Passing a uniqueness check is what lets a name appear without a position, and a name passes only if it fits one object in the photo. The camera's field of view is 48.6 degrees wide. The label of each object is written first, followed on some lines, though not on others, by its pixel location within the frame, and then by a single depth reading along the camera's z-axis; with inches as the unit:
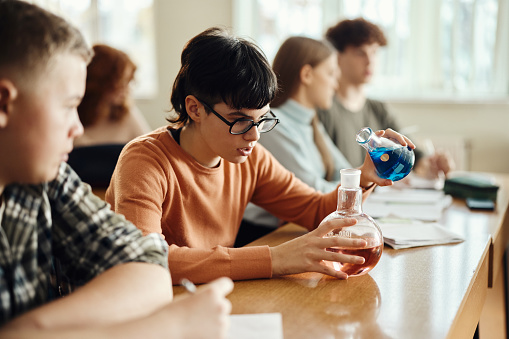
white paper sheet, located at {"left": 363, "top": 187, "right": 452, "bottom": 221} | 68.4
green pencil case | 78.4
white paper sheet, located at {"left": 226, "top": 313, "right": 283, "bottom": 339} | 33.6
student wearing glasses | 44.2
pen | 30.1
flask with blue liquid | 52.4
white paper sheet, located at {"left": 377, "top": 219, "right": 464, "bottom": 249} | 54.7
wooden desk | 35.5
